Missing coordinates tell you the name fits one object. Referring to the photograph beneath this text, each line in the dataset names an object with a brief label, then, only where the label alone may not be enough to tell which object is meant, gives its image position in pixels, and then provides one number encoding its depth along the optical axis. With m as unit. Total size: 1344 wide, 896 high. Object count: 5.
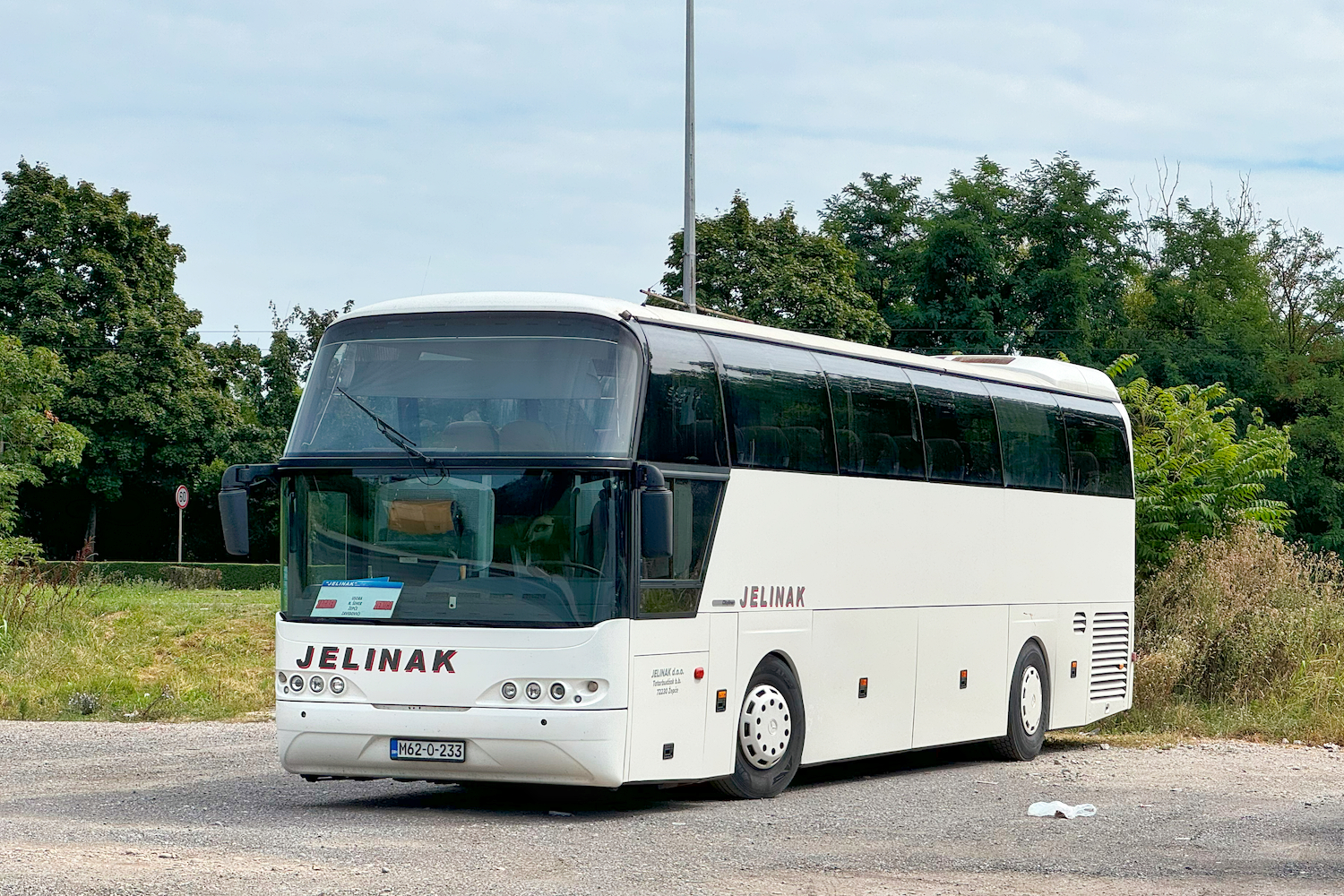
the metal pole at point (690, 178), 24.02
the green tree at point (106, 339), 56.72
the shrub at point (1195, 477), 23.81
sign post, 53.97
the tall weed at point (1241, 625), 21.23
